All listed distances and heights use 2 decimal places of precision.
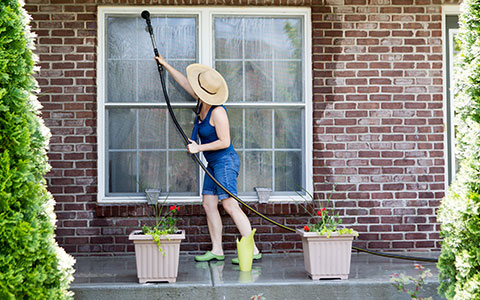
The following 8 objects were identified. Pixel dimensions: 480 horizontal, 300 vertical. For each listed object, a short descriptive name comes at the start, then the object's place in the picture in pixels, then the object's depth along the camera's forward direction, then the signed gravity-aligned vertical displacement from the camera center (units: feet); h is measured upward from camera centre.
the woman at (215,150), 15.48 -0.25
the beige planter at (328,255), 13.66 -2.89
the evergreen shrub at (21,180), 9.27 -0.65
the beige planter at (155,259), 13.35 -2.90
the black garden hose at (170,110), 15.15 +0.93
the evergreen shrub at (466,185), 10.39 -0.90
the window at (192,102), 17.31 +1.43
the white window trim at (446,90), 17.71 +1.62
